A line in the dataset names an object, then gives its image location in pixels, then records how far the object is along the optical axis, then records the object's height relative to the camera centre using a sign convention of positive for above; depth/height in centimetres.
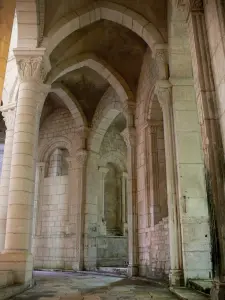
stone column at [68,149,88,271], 1050 +149
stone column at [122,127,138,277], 827 +114
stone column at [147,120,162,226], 779 +174
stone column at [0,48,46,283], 545 +132
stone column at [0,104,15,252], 726 +179
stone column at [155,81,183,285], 559 +104
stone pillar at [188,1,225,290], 323 +123
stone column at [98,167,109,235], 1173 +144
